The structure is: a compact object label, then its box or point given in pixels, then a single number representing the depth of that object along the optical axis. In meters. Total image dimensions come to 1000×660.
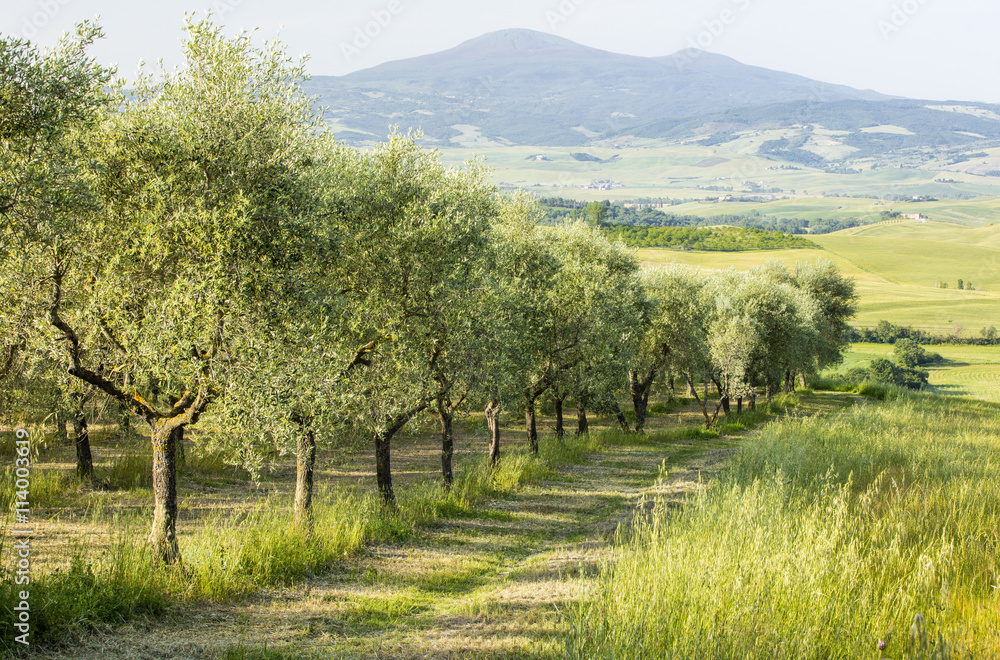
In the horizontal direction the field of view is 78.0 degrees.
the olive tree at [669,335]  38.44
